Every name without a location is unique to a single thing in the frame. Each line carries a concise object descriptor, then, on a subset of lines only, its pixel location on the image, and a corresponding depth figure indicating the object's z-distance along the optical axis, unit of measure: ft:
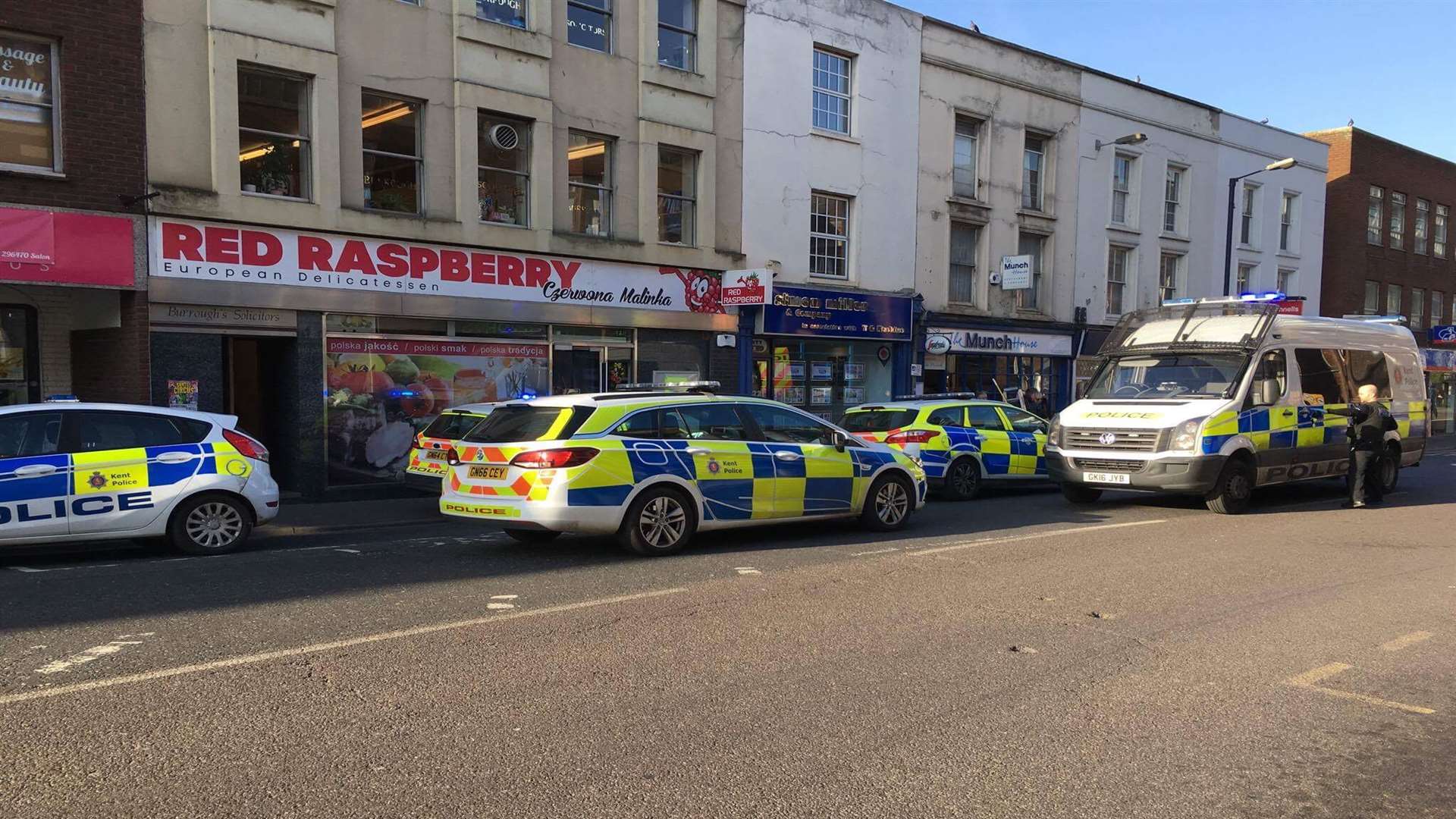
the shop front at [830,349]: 68.03
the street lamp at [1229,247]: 82.10
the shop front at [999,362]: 78.38
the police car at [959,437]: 47.88
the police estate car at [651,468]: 29.09
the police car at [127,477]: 29.14
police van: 40.14
